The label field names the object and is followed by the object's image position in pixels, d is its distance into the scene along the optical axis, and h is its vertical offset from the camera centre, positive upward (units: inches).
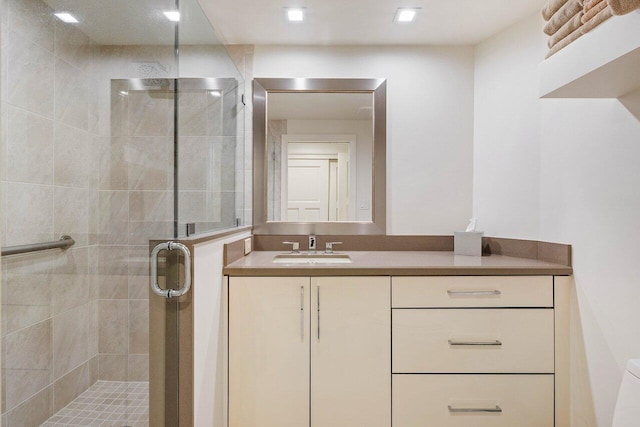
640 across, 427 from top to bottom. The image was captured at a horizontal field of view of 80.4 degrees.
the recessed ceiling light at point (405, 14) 77.2 +40.2
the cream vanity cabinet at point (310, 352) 66.3 -25.5
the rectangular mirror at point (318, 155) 93.5 +12.9
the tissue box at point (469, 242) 85.2 -7.9
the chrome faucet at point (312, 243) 90.7 -8.7
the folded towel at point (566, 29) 47.7 +23.7
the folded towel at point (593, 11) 42.9 +23.1
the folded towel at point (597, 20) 42.2 +21.8
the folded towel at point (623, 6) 37.7 +20.5
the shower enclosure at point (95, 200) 28.7 +0.5
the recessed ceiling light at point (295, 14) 77.6 +40.2
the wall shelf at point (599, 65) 40.5 +17.4
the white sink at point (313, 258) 83.6 -11.7
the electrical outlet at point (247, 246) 83.8 -8.9
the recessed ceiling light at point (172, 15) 50.7 +26.1
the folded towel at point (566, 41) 47.9 +22.1
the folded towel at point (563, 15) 47.9 +25.5
